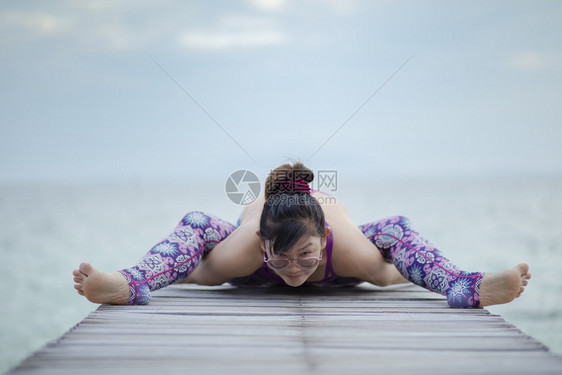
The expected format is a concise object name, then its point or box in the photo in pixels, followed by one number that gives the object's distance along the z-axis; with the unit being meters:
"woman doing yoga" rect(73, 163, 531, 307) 2.31
